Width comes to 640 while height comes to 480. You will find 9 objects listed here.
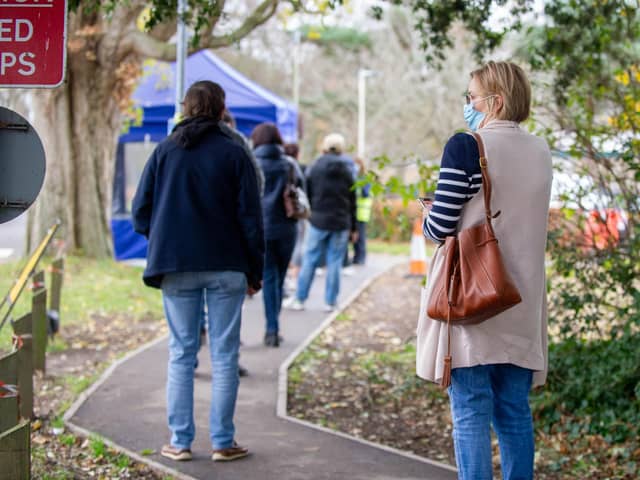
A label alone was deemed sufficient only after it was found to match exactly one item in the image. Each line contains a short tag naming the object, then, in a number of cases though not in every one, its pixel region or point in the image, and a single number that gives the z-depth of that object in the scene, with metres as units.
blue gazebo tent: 15.60
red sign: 3.59
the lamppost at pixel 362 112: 29.00
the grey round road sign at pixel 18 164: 3.69
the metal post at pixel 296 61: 28.47
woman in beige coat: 3.65
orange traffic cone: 16.17
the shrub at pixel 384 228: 23.62
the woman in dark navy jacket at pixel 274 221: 8.59
